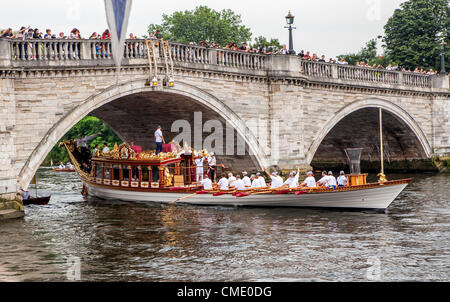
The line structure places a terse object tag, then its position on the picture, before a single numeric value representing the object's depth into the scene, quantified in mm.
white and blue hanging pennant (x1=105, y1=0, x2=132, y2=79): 13234
